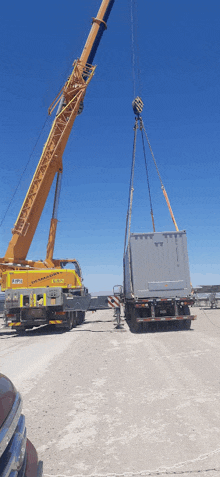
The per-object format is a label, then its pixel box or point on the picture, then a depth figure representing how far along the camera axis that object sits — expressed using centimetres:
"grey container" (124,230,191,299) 1364
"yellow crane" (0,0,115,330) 1484
